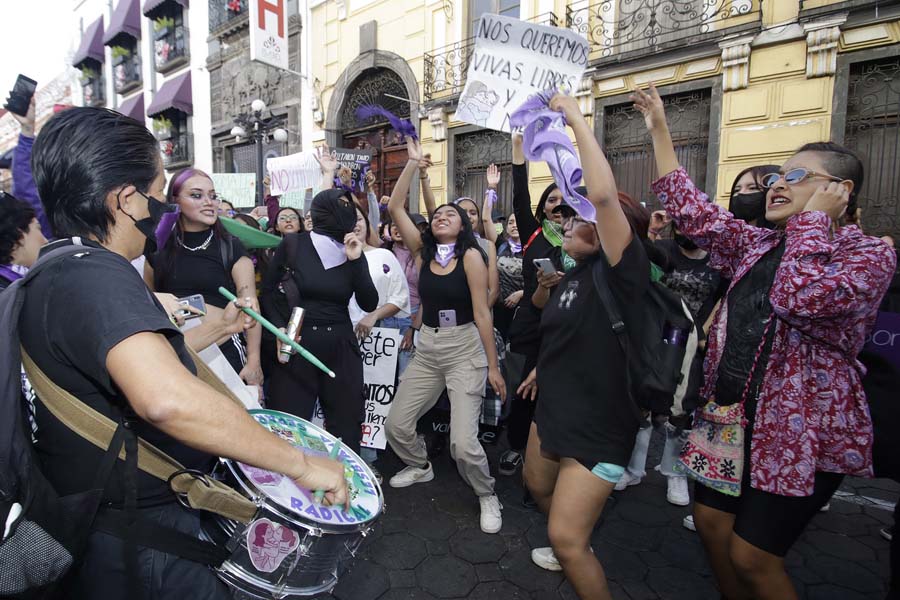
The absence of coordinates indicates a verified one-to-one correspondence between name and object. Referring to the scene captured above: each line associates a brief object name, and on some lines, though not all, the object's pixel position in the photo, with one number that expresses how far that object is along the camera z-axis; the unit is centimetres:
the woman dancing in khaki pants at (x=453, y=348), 323
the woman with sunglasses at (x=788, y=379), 168
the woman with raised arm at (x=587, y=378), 190
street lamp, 1153
